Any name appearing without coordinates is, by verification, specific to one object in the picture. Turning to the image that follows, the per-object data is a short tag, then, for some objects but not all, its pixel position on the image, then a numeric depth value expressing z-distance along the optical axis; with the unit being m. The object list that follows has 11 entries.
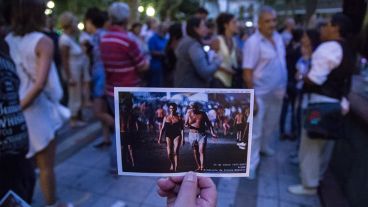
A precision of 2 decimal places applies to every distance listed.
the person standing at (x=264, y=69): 3.54
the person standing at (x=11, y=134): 1.63
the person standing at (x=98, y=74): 3.70
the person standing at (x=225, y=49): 4.10
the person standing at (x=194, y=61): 3.24
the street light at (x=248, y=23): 8.35
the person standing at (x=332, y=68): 2.79
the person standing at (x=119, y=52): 2.98
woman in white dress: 2.33
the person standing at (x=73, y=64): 4.93
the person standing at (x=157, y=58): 6.00
